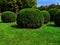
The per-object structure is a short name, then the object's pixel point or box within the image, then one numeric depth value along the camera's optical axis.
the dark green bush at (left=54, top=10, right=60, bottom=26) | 5.69
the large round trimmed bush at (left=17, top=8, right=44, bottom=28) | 5.23
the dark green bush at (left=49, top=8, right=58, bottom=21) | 7.77
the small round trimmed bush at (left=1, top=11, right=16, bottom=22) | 7.25
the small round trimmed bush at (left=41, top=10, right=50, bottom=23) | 6.87
